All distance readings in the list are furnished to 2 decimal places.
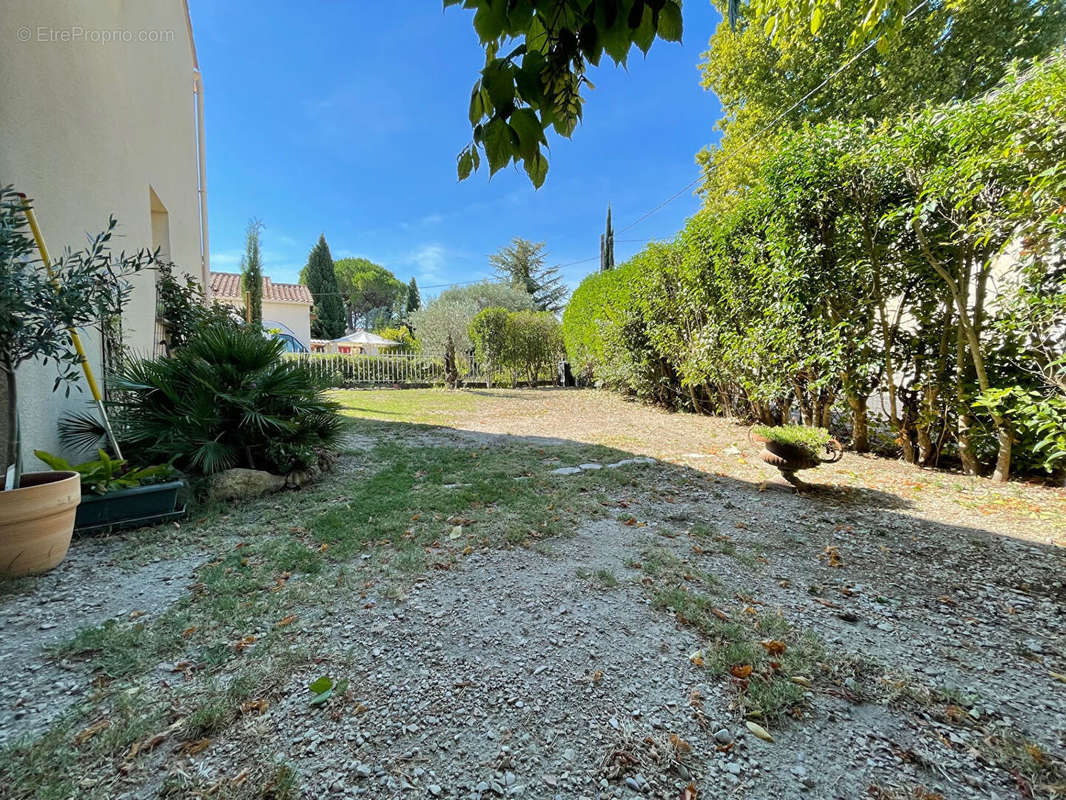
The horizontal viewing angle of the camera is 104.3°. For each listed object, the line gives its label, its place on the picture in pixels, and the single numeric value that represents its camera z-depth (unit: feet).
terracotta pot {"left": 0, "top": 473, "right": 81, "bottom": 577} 6.59
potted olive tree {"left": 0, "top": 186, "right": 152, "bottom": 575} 6.66
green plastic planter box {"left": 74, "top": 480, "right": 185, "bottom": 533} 8.70
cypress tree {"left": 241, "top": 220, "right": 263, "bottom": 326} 35.04
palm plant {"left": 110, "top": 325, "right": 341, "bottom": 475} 10.85
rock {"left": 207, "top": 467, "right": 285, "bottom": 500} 10.82
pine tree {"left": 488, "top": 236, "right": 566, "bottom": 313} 88.22
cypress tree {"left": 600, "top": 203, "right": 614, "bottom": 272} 71.61
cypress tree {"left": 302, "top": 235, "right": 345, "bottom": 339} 102.47
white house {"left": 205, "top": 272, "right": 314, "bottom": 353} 73.51
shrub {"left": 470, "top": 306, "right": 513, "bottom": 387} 45.88
